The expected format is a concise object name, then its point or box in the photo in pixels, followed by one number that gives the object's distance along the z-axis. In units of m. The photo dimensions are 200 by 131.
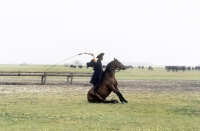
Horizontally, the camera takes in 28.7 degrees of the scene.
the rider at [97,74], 18.03
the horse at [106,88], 18.00
